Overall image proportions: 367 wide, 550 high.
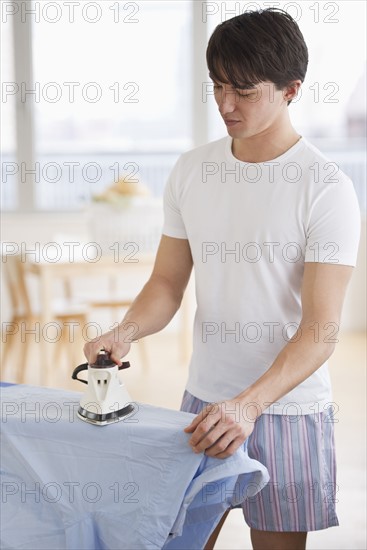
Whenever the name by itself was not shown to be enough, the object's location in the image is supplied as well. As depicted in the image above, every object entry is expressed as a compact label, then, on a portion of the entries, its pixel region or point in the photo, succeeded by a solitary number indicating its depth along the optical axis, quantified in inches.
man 101.9
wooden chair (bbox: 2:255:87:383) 231.1
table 225.5
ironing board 100.0
